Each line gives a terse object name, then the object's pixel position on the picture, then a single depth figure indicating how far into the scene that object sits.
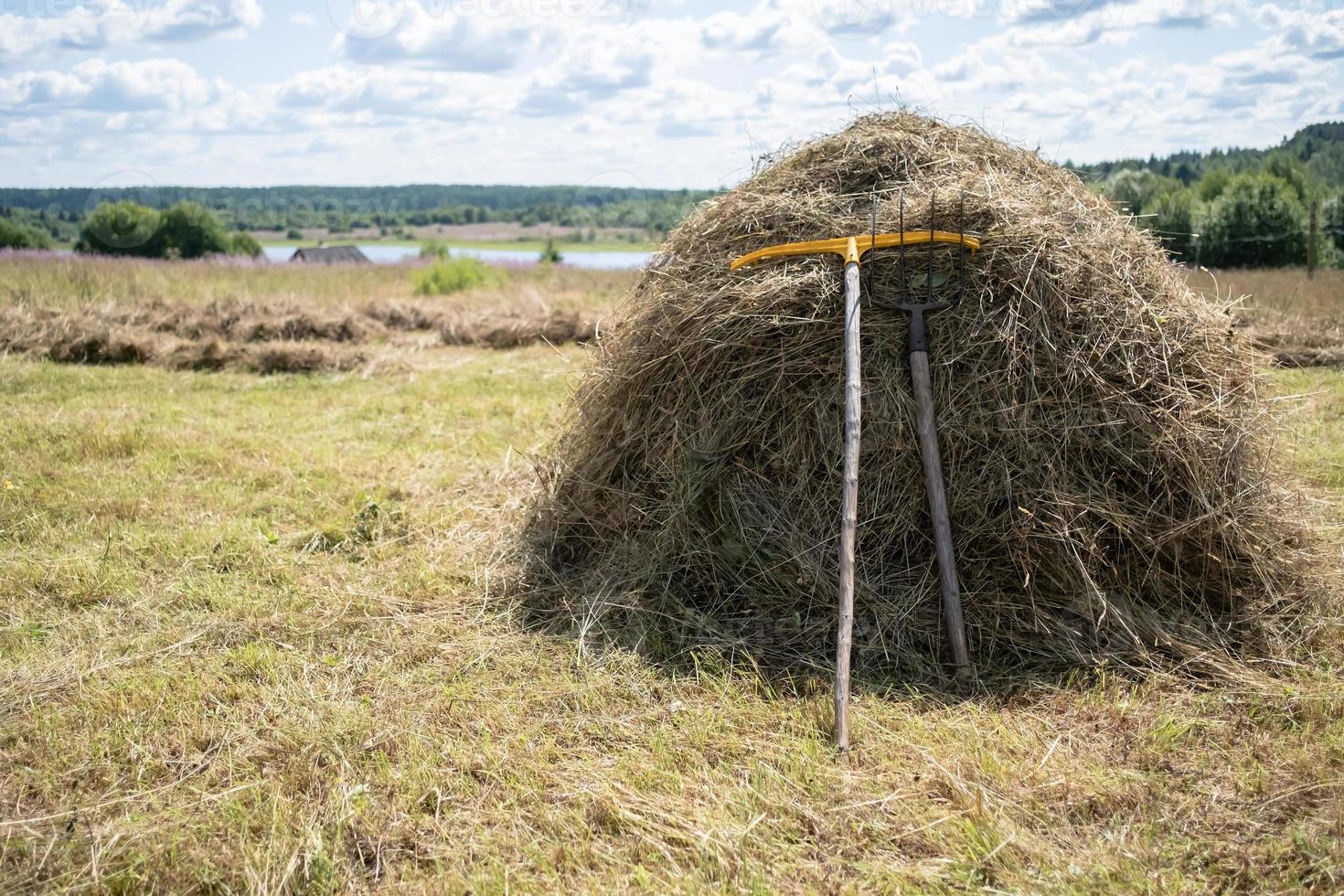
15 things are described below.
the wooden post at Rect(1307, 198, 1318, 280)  15.27
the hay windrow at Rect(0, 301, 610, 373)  10.89
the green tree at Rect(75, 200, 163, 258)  32.84
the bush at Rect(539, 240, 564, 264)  23.95
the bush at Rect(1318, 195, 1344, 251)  28.91
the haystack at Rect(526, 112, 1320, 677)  3.78
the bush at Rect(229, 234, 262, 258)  58.22
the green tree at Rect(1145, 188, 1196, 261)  24.01
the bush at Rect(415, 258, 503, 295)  18.86
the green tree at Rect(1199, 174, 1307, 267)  25.28
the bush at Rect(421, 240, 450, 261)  25.21
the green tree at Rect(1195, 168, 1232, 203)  38.94
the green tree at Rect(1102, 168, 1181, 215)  30.43
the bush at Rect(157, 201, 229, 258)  46.09
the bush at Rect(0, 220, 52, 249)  42.72
